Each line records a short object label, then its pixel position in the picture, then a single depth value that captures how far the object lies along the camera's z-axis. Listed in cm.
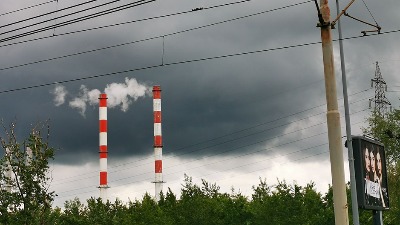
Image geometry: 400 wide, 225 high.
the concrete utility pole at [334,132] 1330
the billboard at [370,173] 1823
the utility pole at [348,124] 2659
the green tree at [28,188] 3694
